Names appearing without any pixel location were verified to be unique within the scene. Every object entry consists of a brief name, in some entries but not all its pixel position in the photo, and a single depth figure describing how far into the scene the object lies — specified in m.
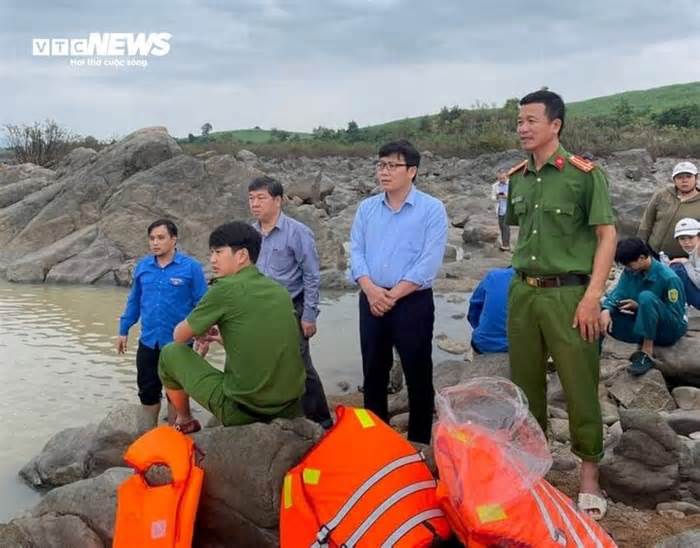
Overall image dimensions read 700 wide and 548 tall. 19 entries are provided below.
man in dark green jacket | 5.56
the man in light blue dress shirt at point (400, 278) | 4.03
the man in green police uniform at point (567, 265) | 3.41
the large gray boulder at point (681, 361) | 5.68
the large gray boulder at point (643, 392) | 5.30
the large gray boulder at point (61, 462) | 4.56
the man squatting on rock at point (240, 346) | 3.43
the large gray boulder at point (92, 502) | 3.38
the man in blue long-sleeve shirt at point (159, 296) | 4.88
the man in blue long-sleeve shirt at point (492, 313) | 5.34
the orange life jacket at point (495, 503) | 2.51
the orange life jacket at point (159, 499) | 2.96
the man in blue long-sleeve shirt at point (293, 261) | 4.69
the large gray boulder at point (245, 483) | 3.21
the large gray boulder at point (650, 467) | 3.70
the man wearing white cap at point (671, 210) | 6.29
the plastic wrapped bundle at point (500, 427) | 2.66
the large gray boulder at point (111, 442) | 4.64
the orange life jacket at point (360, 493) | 2.76
